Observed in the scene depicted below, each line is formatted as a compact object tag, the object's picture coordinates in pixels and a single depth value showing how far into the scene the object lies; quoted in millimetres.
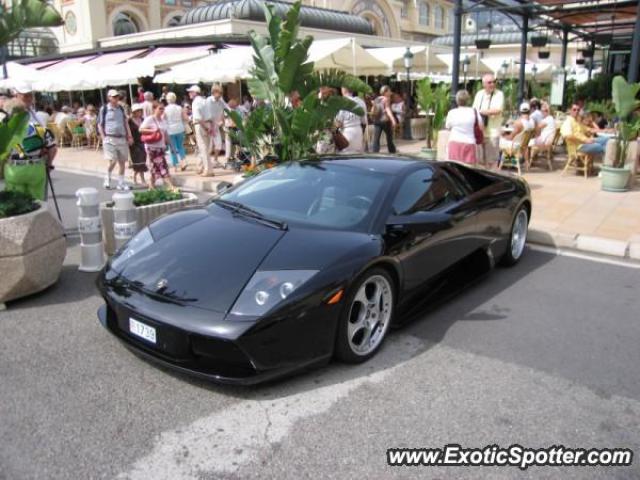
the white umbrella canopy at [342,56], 14781
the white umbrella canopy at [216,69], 14633
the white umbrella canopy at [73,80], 18328
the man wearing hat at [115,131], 10602
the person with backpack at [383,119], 14219
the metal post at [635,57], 11055
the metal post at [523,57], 16064
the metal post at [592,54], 26075
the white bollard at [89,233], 5852
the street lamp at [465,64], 21262
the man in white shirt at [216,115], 12462
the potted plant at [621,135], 9617
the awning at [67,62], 29938
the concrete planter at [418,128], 19406
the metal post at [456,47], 11787
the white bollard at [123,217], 5965
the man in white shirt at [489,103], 9695
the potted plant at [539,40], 19000
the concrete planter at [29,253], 4723
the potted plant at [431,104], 13133
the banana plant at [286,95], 7539
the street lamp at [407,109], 16969
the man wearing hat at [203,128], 12109
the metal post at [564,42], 20073
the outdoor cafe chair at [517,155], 11464
